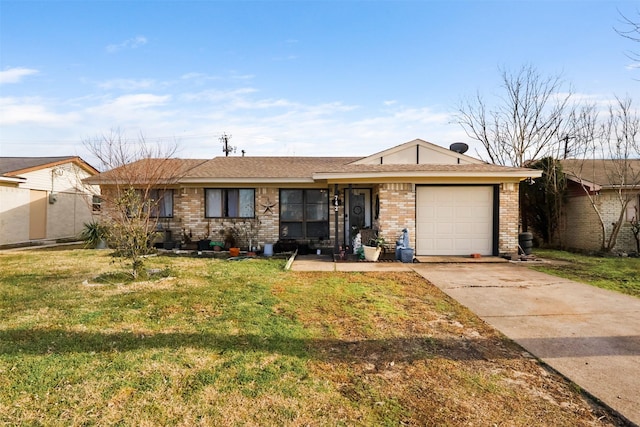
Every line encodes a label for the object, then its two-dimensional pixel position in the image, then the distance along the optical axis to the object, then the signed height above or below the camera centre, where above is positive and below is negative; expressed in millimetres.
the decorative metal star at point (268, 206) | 12922 +392
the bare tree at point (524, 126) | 18156 +4925
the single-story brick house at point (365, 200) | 11000 +591
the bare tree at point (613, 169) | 12992 +2030
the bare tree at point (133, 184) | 7367 +1115
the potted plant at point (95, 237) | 13362 -813
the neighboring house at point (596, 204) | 13250 +482
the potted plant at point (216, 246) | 12578 -1069
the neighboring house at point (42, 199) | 14422 +781
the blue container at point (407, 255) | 10469 -1144
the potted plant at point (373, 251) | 10539 -1031
